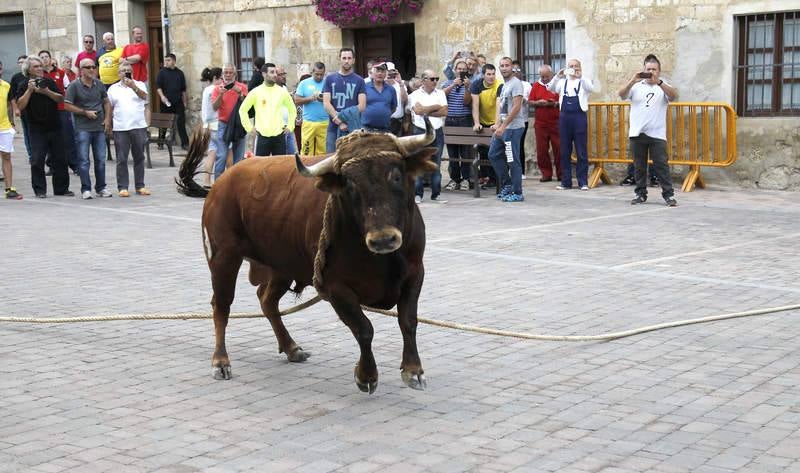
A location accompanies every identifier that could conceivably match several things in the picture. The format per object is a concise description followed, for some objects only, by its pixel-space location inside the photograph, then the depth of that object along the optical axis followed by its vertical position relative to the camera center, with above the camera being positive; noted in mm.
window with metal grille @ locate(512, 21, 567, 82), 19688 +583
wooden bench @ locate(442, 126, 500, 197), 17094 -780
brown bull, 6191 -775
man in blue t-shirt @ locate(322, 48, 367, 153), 16430 -91
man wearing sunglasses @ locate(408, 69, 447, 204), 16469 -277
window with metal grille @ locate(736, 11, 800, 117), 17172 +161
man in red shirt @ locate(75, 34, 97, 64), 24000 +873
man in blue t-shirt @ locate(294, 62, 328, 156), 17766 -428
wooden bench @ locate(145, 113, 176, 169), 22631 -621
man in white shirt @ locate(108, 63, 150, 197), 17328 -376
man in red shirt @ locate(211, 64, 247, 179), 17766 -232
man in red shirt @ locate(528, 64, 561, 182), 18719 -572
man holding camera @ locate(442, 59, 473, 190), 17969 -414
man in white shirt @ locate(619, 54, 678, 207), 15492 -515
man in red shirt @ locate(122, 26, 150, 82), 24016 +772
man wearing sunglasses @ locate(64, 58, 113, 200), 17094 -315
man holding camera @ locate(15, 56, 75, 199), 16922 -391
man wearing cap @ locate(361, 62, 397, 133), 16062 -225
